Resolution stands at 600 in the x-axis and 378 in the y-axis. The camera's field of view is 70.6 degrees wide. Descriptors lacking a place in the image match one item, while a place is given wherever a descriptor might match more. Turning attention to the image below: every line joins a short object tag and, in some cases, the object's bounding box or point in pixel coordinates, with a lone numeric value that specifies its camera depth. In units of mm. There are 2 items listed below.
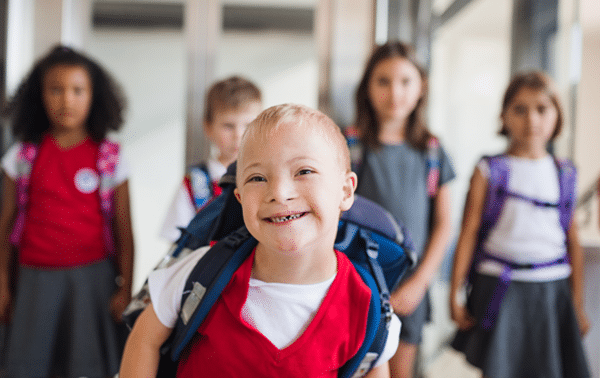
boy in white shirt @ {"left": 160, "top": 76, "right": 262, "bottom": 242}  1579
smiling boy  743
